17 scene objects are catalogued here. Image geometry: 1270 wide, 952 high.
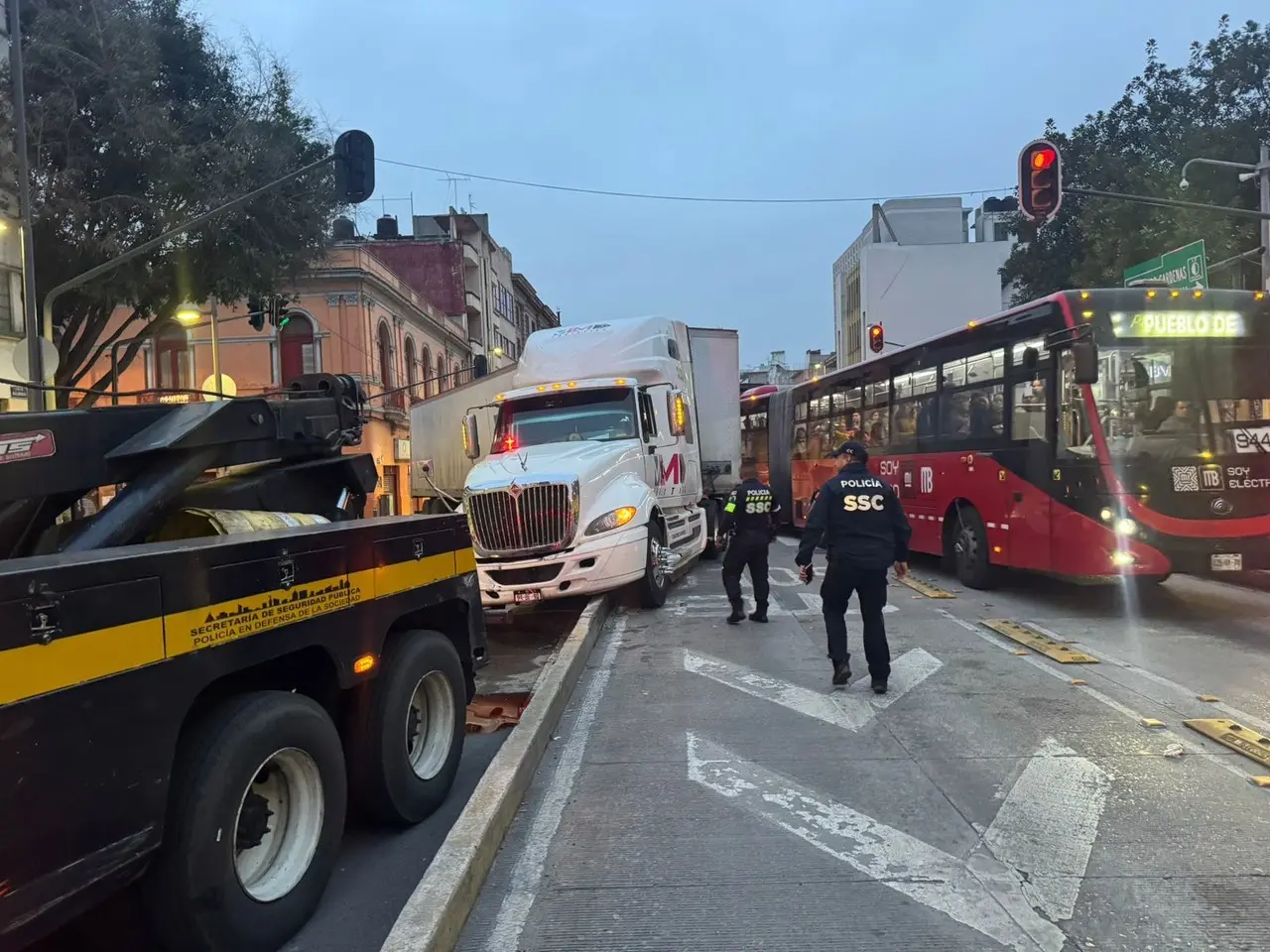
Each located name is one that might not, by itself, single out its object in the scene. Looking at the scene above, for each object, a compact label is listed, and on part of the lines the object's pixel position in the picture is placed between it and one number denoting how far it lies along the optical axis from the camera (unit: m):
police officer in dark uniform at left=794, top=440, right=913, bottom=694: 6.85
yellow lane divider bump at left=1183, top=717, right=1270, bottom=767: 5.30
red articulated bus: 9.17
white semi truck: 9.70
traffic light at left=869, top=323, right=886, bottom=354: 26.39
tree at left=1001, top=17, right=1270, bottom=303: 25.62
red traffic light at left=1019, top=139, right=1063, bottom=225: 13.72
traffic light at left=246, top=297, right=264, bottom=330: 19.14
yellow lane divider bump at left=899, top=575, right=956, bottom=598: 11.41
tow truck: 2.52
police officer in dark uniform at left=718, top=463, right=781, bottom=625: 9.73
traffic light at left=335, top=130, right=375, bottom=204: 13.15
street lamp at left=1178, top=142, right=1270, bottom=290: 18.41
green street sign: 18.25
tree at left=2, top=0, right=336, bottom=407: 16.02
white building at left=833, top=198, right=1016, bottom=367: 59.38
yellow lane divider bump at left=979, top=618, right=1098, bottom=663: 7.75
